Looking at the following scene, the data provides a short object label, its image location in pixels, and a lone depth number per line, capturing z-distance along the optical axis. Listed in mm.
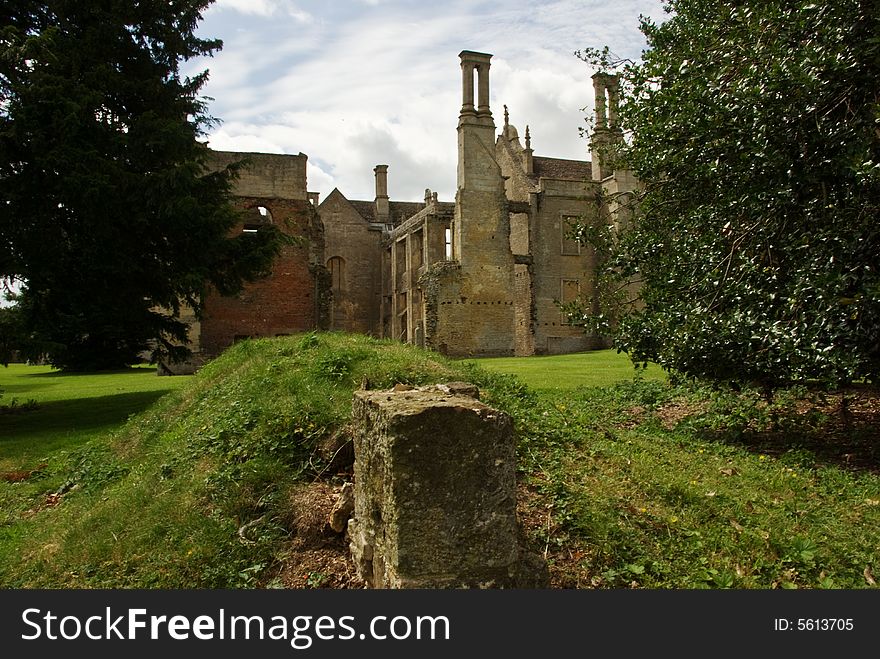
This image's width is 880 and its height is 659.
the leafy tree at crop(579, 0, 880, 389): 7977
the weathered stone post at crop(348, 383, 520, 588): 4199
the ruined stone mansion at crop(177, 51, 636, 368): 27859
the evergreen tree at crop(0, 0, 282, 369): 13078
